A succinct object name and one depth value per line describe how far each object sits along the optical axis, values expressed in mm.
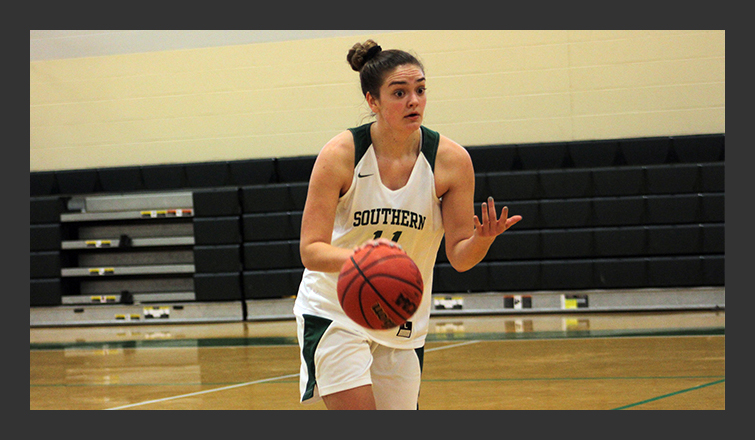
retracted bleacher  14773
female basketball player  4395
